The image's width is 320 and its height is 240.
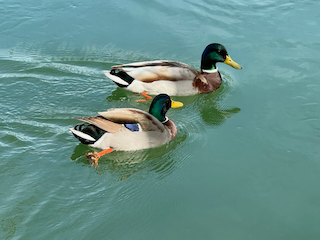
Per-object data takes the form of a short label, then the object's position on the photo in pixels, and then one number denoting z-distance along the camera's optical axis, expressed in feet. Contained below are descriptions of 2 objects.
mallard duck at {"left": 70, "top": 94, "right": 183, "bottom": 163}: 16.35
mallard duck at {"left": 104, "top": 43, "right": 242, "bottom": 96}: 21.66
